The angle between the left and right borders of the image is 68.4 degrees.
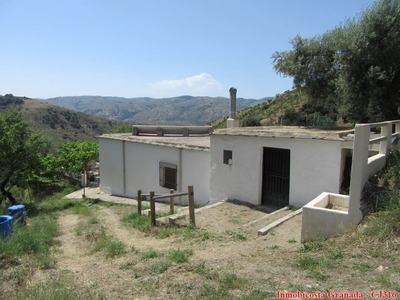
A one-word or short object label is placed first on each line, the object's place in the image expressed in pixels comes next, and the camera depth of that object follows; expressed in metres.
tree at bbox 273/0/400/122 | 10.48
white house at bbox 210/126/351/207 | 7.48
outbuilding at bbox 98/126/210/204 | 11.34
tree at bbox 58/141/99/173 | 20.28
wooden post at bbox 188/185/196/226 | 7.42
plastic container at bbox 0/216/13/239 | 6.80
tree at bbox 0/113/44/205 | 13.16
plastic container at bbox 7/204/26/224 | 9.42
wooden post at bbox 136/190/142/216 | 9.44
